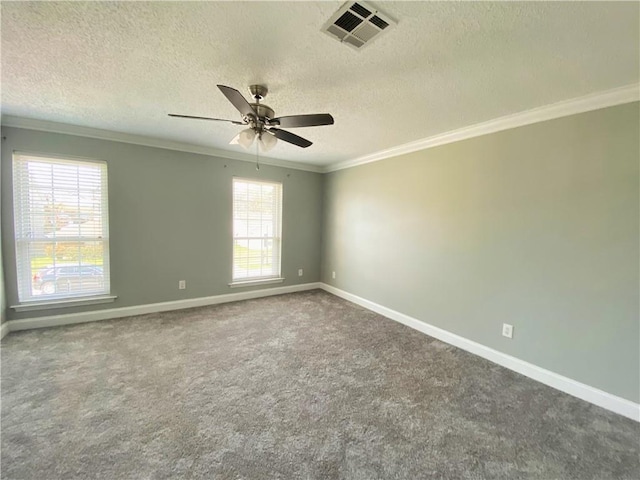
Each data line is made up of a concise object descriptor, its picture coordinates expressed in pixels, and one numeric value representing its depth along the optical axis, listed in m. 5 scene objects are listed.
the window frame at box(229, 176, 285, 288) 4.25
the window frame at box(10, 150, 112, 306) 2.92
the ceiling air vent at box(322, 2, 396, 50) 1.28
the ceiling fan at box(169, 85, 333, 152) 1.82
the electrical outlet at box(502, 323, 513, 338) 2.53
